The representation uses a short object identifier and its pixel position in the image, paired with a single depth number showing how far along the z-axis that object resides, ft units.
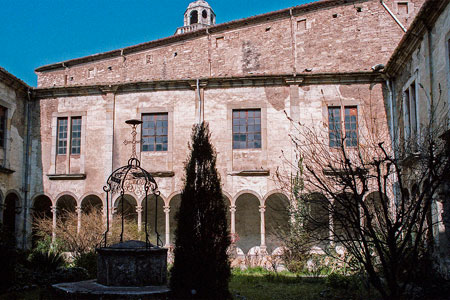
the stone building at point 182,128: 53.06
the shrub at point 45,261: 39.81
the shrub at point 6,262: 33.47
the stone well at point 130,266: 27.94
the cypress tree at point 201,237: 25.07
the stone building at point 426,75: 36.01
